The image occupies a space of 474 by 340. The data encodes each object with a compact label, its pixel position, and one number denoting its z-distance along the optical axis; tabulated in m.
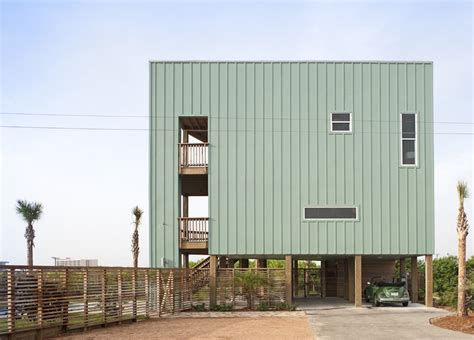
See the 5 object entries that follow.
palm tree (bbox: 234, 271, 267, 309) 24.39
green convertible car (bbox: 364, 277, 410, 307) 25.11
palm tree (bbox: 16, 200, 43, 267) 34.69
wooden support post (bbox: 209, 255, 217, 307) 24.89
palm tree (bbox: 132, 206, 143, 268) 34.41
